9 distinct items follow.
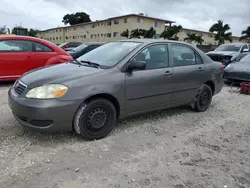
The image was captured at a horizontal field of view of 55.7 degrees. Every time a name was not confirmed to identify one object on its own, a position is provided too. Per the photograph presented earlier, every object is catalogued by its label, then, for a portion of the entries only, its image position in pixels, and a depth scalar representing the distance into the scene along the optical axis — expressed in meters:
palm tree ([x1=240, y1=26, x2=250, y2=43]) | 45.61
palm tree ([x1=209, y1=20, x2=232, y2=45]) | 44.00
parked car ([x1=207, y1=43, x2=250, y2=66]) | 11.98
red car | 6.63
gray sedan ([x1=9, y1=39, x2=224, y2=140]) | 3.26
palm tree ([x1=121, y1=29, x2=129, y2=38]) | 40.94
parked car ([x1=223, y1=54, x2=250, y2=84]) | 8.07
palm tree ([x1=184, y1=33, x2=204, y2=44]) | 39.73
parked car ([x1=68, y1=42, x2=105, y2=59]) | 11.14
